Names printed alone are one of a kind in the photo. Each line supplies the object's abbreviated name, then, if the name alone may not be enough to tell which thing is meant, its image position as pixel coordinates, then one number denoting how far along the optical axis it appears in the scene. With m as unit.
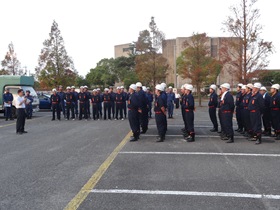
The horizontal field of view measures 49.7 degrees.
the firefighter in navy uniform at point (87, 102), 17.97
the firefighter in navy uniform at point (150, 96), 18.02
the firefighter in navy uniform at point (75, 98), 18.11
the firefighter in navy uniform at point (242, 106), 11.49
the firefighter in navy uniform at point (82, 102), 17.75
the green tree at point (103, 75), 73.00
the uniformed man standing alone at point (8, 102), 18.25
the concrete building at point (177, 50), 68.69
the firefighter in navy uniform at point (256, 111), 9.49
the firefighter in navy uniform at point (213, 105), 12.10
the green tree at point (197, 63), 28.09
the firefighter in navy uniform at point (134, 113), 10.12
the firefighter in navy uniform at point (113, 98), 18.02
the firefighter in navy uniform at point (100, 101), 18.19
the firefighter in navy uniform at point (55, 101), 17.59
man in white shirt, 12.14
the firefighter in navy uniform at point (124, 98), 17.68
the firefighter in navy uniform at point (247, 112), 10.54
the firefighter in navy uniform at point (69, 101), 17.82
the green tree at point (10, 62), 41.62
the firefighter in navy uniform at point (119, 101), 17.42
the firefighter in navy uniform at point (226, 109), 9.84
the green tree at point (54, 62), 36.19
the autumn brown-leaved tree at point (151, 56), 34.19
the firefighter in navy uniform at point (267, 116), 11.07
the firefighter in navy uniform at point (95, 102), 17.86
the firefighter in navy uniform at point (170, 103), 18.32
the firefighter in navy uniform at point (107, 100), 17.83
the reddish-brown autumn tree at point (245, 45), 21.38
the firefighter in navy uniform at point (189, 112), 9.89
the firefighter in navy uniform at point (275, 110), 10.27
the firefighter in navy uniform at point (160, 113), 9.89
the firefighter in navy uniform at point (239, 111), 11.85
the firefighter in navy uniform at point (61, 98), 18.47
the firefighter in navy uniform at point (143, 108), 11.05
